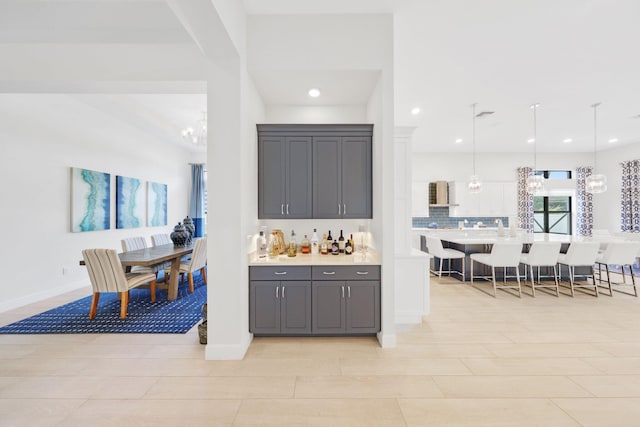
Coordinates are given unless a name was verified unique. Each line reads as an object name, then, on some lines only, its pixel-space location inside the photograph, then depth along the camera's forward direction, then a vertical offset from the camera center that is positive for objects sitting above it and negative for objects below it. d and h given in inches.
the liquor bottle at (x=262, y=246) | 132.6 -14.9
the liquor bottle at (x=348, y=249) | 135.5 -16.3
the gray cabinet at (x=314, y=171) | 129.0 +18.6
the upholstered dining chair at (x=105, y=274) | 142.1 -29.6
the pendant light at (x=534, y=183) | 222.2 +22.9
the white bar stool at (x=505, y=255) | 186.1 -26.7
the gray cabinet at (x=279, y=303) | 118.6 -35.9
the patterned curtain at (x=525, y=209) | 333.4 +4.6
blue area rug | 132.3 -52.0
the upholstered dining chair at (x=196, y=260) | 191.0 -31.2
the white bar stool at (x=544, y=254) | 188.4 -26.3
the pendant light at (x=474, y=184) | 256.1 +25.3
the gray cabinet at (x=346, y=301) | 119.0 -35.4
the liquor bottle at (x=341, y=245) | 138.3 -14.8
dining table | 148.6 -23.4
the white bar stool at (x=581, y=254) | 187.5 -26.3
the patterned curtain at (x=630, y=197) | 299.4 +16.2
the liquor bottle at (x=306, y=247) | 138.3 -15.7
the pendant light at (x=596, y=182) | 208.1 +21.9
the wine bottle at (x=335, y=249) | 134.8 -16.3
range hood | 335.9 +22.0
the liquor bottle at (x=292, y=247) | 131.9 -15.5
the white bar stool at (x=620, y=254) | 189.2 -26.5
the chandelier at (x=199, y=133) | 216.2 +59.9
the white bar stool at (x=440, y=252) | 221.0 -29.8
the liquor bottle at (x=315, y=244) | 139.2 -14.5
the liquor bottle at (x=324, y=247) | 136.6 -15.6
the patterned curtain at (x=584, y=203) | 342.3 +11.8
